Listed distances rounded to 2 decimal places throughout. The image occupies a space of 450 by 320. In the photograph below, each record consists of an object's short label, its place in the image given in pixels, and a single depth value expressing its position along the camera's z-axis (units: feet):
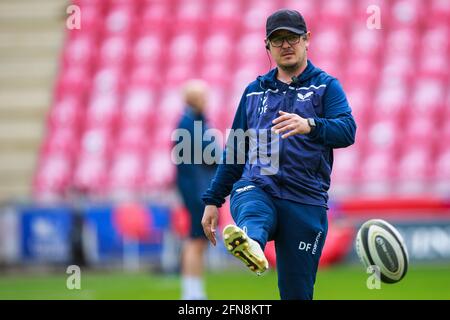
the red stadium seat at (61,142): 62.95
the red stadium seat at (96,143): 62.95
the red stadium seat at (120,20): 69.10
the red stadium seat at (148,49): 67.51
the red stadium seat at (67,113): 64.54
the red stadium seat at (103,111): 64.49
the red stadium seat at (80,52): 67.62
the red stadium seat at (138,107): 64.54
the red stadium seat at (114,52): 67.46
